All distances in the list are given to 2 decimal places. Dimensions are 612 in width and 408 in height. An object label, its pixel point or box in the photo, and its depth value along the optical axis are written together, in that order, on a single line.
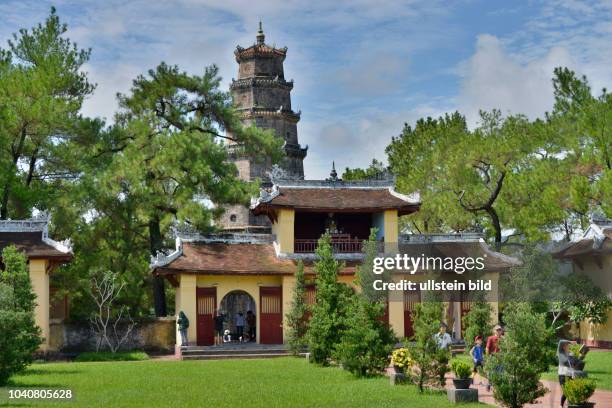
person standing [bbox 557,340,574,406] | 17.44
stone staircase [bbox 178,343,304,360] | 31.54
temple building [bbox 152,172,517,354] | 33.94
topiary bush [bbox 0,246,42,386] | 19.23
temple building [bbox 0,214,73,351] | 32.09
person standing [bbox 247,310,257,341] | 37.31
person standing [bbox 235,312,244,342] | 36.88
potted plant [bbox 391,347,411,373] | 20.69
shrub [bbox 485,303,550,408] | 15.67
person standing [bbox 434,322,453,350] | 19.63
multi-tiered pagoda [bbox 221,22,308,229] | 54.84
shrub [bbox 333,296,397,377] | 22.28
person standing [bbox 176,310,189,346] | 32.69
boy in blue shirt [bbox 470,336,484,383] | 21.42
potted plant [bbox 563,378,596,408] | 14.40
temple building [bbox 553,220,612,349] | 33.69
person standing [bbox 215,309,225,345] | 34.58
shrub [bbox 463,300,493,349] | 26.53
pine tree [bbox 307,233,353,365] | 26.11
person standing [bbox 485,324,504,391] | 19.89
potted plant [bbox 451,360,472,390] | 17.42
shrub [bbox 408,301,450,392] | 19.14
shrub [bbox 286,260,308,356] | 31.31
